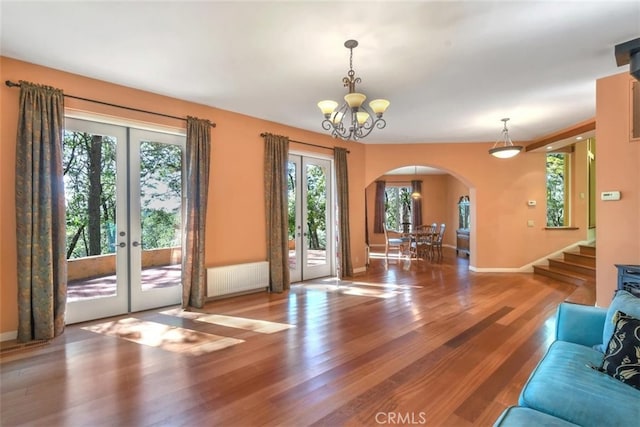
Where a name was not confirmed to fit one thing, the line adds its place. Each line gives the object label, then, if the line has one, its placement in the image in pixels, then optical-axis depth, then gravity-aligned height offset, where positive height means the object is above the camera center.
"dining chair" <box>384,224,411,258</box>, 8.73 -0.76
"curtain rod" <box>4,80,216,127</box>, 3.18 +1.47
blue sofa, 1.44 -0.94
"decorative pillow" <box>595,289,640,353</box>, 1.94 -0.63
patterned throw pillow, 1.68 -0.82
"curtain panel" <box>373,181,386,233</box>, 11.98 +0.31
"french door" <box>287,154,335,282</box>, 6.00 -0.01
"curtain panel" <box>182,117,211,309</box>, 4.36 +0.01
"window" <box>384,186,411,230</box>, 12.34 +0.43
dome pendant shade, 5.51 +1.20
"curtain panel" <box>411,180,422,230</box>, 11.88 +0.37
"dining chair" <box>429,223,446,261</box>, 8.90 -0.83
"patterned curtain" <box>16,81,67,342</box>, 3.18 +0.06
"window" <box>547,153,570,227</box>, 7.34 +0.61
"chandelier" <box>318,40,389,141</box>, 2.93 +1.14
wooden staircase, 5.73 -1.09
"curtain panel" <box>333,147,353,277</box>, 6.48 +0.16
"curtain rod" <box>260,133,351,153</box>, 5.34 +1.49
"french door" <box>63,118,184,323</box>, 3.72 +0.02
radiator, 4.66 -0.99
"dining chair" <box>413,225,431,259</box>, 8.55 -0.77
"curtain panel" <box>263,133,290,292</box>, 5.33 +0.12
